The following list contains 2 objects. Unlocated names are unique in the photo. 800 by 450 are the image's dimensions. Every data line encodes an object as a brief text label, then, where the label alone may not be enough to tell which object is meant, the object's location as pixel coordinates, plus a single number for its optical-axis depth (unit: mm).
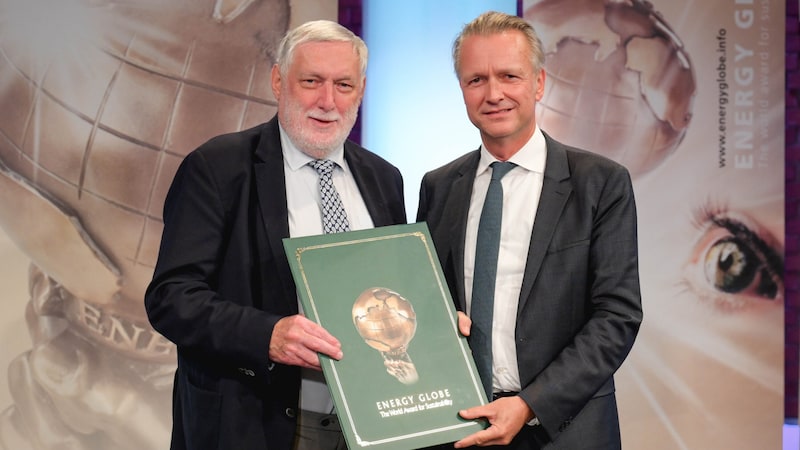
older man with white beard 2123
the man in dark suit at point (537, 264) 2129
